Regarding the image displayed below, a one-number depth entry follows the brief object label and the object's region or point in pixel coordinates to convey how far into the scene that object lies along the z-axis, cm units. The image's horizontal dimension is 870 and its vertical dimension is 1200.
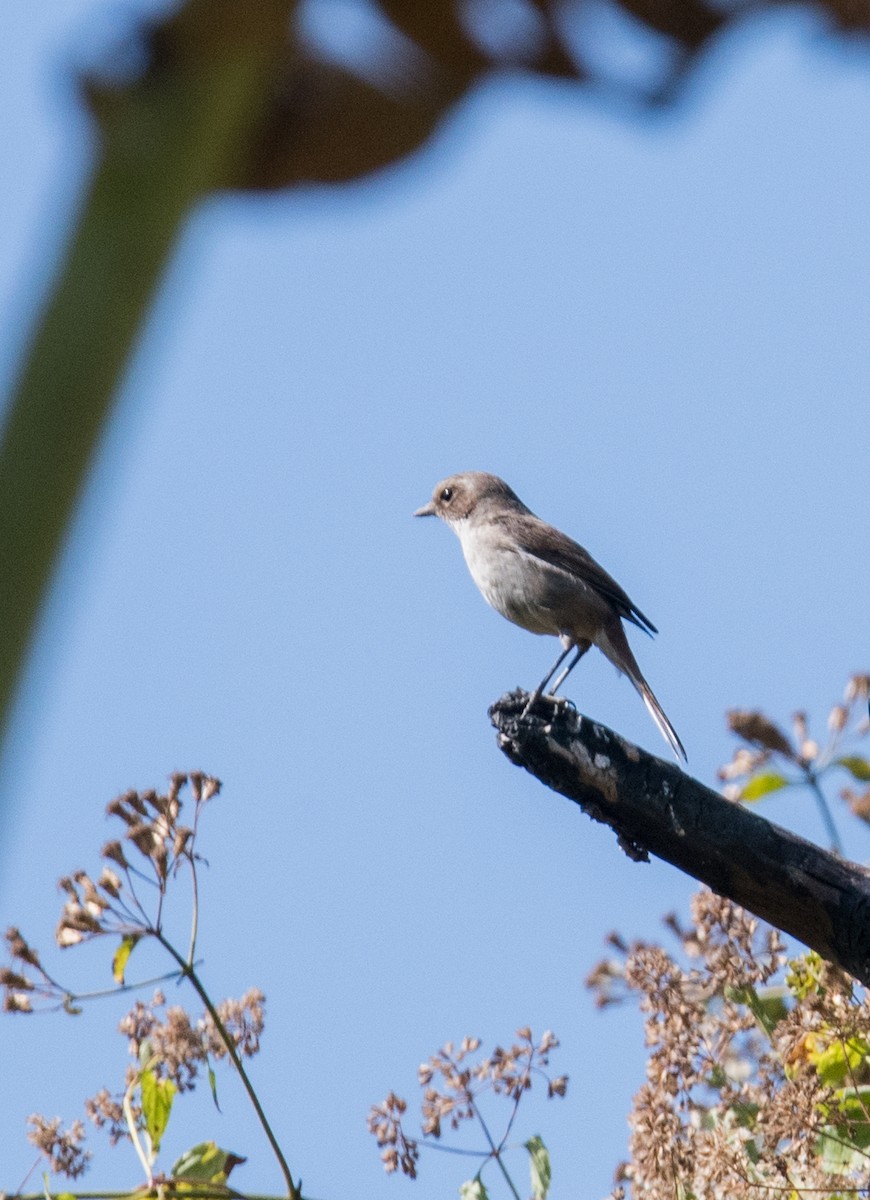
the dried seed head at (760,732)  802
